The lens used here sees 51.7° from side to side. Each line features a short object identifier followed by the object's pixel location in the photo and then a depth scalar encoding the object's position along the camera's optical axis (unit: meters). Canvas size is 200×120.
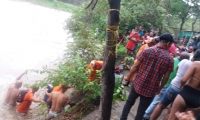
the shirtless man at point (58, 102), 4.39
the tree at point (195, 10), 16.66
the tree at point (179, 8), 18.97
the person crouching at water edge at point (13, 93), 5.49
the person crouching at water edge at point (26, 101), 5.28
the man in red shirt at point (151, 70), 3.15
